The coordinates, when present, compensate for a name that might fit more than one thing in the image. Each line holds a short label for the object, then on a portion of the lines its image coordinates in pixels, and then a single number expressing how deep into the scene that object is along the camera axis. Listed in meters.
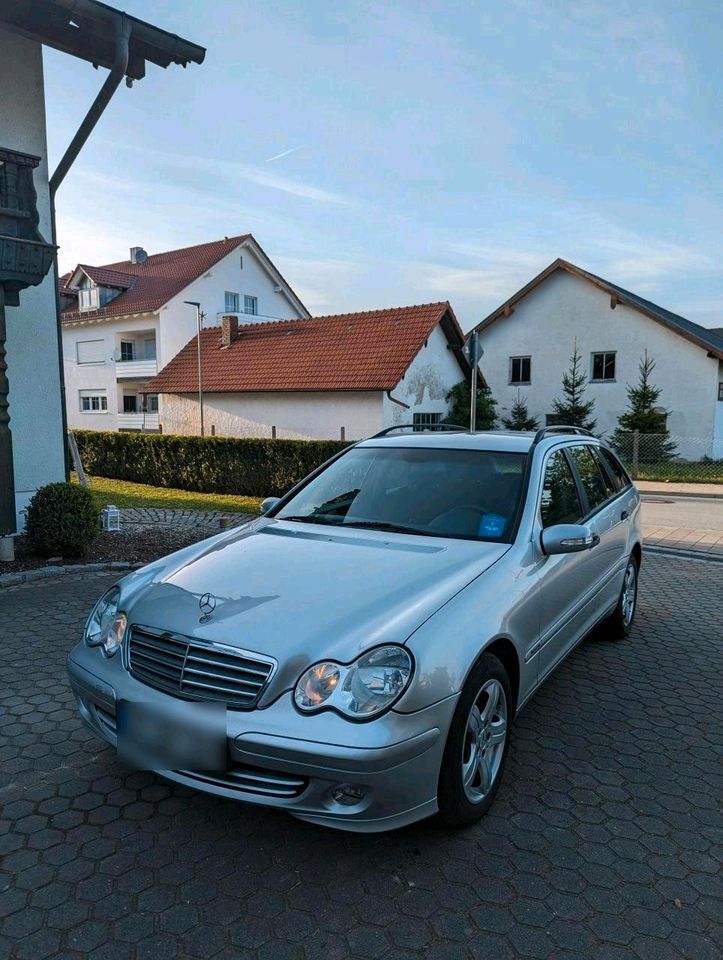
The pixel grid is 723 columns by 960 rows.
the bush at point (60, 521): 6.95
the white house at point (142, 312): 30.89
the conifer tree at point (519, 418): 28.81
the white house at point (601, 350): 24.81
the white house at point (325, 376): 19.70
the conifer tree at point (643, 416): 23.33
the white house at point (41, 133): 7.61
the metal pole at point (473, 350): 10.35
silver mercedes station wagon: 2.28
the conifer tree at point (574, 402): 26.89
